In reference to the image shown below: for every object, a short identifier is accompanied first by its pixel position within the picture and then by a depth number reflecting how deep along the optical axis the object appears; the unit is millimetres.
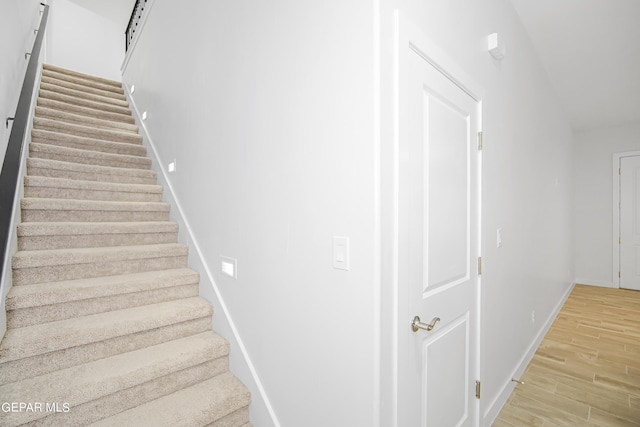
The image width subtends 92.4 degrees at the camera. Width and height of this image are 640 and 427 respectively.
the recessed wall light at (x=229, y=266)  1874
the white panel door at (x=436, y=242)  1231
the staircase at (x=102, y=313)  1432
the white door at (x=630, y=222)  5137
